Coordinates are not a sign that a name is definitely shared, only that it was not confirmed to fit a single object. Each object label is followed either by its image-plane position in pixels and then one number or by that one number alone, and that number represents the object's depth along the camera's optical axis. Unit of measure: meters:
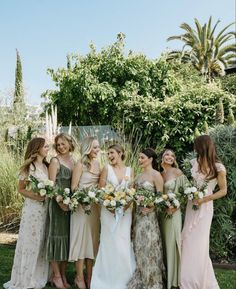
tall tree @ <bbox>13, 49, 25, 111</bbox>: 12.05
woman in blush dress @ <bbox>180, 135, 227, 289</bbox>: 5.20
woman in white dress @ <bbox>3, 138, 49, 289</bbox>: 5.43
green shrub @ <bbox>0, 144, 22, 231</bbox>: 9.19
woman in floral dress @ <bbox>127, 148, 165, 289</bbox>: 5.21
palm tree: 30.73
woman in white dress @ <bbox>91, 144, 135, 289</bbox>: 5.29
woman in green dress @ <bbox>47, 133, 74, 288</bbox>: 5.42
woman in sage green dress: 5.24
